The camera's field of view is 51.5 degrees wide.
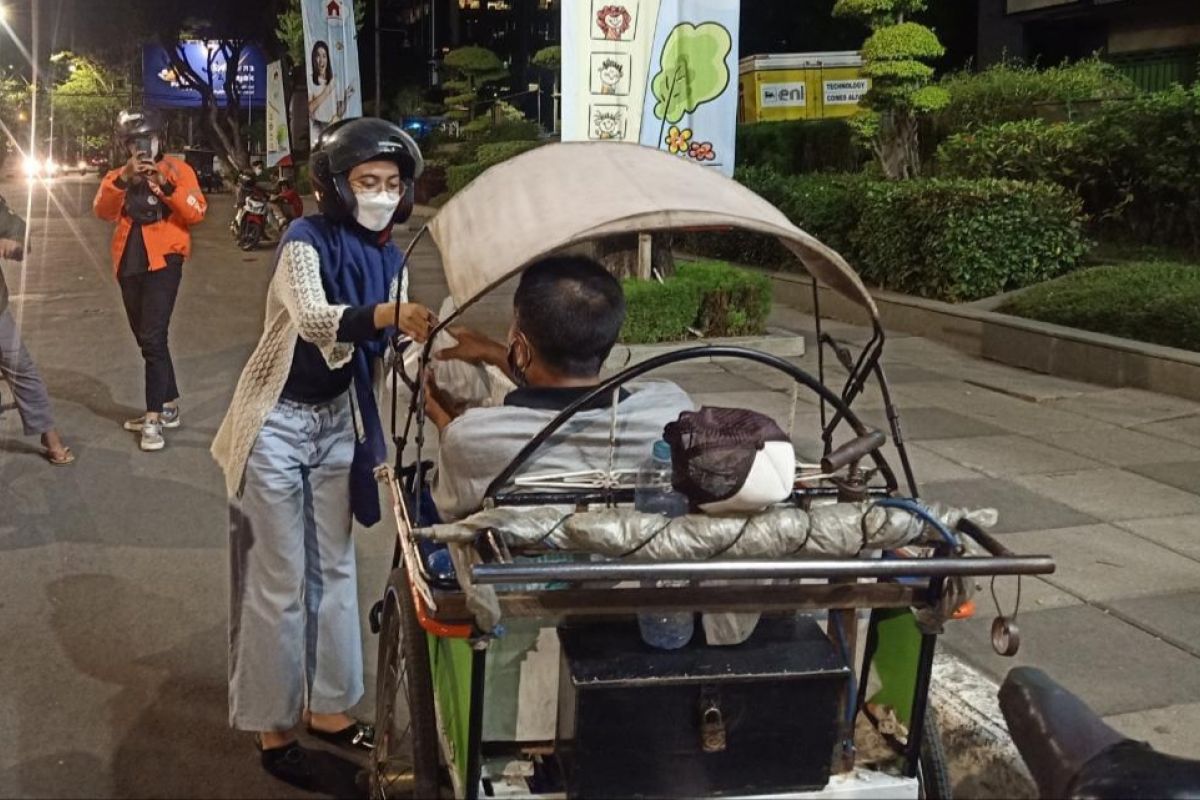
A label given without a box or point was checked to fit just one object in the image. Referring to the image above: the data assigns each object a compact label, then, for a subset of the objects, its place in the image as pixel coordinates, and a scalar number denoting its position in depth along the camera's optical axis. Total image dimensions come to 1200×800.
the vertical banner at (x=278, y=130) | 25.86
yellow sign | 25.64
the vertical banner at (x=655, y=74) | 10.34
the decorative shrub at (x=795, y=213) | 14.18
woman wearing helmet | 3.56
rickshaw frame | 2.21
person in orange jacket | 7.38
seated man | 2.75
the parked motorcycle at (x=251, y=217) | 21.10
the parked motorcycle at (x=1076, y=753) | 2.01
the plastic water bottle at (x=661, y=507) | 2.46
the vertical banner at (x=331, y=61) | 17.77
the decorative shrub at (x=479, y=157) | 25.20
